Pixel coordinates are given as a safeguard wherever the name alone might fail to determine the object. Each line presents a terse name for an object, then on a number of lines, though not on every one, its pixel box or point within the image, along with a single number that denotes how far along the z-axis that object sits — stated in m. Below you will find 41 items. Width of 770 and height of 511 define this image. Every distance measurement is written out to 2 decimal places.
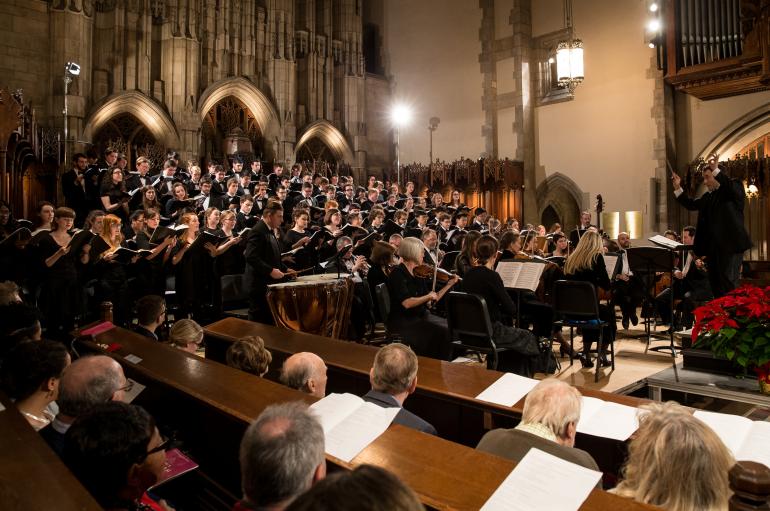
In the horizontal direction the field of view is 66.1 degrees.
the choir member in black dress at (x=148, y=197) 8.29
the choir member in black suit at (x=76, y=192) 8.91
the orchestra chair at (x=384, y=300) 5.27
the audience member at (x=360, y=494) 0.85
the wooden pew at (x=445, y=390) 2.62
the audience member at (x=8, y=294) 4.07
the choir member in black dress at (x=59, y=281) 5.81
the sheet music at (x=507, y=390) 2.52
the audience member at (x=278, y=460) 1.36
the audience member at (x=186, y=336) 3.85
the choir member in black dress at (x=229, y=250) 7.12
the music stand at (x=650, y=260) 6.48
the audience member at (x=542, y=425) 1.90
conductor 6.26
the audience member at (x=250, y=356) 3.27
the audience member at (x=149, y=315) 4.16
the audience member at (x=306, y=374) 2.73
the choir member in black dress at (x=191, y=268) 6.99
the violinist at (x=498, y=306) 4.71
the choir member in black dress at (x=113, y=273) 6.30
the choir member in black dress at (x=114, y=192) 8.24
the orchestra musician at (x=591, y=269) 5.88
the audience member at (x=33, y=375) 2.51
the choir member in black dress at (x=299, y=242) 7.25
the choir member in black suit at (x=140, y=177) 8.97
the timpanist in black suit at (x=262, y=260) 5.88
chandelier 9.37
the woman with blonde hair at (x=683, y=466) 1.46
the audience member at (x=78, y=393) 2.24
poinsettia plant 3.65
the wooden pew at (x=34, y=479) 1.47
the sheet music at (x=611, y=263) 6.55
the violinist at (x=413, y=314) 4.88
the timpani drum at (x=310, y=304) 5.43
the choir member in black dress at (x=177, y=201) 8.38
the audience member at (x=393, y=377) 2.45
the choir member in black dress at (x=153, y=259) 6.68
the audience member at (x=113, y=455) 1.66
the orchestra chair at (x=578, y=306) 5.32
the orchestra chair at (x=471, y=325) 4.48
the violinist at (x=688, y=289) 7.30
